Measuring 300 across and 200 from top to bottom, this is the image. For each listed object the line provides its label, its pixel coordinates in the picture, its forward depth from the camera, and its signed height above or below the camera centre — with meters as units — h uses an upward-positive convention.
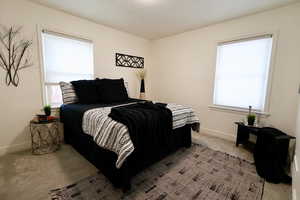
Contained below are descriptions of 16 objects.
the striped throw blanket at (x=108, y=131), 1.30 -0.49
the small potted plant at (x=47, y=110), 2.26 -0.44
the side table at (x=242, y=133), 2.41 -0.78
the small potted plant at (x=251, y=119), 2.36 -0.50
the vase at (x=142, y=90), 3.87 -0.11
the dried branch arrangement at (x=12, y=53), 2.04 +0.43
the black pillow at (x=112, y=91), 2.63 -0.12
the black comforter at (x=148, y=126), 1.44 -0.46
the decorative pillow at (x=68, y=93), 2.45 -0.16
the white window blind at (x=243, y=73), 2.42 +0.31
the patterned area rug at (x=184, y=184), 1.41 -1.09
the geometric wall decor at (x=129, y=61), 3.49 +0.67
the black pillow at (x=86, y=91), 2.45 -0.12
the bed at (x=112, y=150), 1.47 -0.80
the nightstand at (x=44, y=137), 2.17 -0.90
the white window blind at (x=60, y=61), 2.45 +0.44
